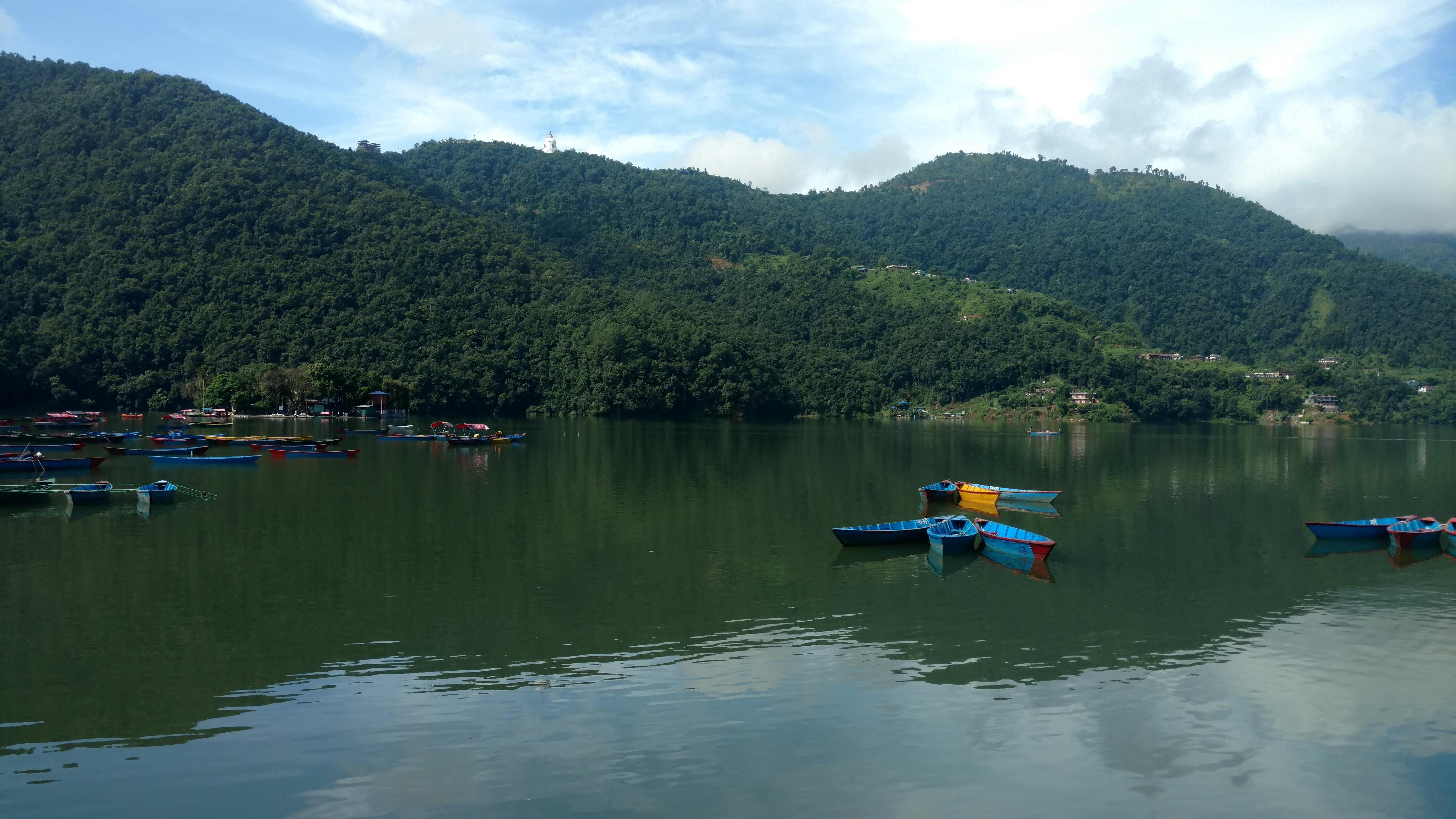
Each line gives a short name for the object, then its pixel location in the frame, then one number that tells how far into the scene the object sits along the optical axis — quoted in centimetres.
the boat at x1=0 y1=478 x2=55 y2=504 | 2959
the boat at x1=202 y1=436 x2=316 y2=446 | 5019
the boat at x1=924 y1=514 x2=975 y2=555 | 2372
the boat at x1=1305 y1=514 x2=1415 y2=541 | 2744
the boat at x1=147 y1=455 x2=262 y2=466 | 4144
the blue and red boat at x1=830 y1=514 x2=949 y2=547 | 2481
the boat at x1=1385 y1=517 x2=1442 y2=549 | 2620
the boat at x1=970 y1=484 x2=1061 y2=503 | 3588
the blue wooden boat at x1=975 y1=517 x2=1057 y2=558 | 2277
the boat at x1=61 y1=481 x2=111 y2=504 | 2911
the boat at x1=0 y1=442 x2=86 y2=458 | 4316
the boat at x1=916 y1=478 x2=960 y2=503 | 3622
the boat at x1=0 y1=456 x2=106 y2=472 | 3612
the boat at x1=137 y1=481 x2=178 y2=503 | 2934
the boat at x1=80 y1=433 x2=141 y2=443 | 5275
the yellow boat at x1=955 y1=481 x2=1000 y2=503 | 3578
